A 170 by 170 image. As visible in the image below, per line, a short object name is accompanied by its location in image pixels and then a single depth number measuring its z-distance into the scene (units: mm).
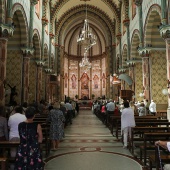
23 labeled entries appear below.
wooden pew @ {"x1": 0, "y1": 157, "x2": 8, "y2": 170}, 3256
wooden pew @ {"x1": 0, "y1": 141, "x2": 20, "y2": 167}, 4141
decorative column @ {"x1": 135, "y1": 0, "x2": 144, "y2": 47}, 15570
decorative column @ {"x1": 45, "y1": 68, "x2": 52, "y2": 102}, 22688
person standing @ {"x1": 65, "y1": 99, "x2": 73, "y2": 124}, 13823
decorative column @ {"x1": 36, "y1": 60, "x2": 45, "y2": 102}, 18438
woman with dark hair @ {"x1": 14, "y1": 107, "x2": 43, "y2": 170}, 3354
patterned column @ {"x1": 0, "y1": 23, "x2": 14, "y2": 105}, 10359
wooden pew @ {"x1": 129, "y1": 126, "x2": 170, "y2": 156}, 6120
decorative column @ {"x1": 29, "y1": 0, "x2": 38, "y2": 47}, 15305
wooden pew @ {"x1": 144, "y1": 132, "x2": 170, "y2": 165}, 4935
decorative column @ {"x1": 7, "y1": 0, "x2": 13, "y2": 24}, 11030
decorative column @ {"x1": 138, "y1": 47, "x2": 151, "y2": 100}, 15031
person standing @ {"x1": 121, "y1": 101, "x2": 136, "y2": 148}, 6723
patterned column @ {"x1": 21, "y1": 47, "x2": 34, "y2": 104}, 14723
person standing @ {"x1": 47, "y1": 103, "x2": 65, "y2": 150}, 6594
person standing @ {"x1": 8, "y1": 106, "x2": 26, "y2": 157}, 4789
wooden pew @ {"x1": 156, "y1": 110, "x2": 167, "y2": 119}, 13834
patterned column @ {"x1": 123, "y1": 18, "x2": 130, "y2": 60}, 19719
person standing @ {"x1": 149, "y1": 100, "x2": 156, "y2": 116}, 12500
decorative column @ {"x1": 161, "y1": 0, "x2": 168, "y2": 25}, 11148
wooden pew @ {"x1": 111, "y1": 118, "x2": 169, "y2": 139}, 7484
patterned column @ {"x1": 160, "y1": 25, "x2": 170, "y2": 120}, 10820
